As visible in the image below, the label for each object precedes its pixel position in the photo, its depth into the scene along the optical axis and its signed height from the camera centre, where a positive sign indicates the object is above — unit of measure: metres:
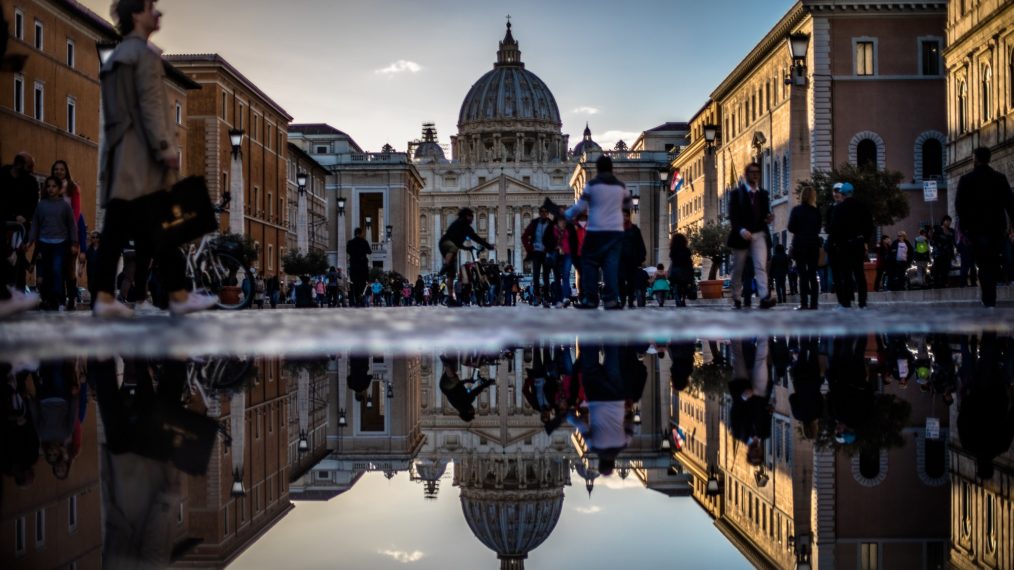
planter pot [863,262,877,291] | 29.98 +0.57
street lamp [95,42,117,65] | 24.38 +5.08
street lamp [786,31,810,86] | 27.11 +5.49
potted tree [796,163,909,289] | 38.50 +3.21
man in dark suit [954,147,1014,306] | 13.13 +0.93
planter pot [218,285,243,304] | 15.08 +0.05
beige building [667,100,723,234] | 69.44 +7.21
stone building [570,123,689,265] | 108.94 +11.26
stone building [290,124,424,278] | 102.94 +9.15
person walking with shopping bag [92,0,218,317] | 8.61 +1.21
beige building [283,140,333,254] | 73.06 +6.40
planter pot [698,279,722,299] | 31.16 +0.19
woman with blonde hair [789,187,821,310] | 15.62 +0.71
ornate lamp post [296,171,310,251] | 46.06 +3.61
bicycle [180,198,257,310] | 13.87 +0.38
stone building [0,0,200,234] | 34.09 +6.18
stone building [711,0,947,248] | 44.84 +7.51
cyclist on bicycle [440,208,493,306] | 21.95 +1.09
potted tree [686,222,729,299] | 57.66 +2.61
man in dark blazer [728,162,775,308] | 14.98 +0.92
